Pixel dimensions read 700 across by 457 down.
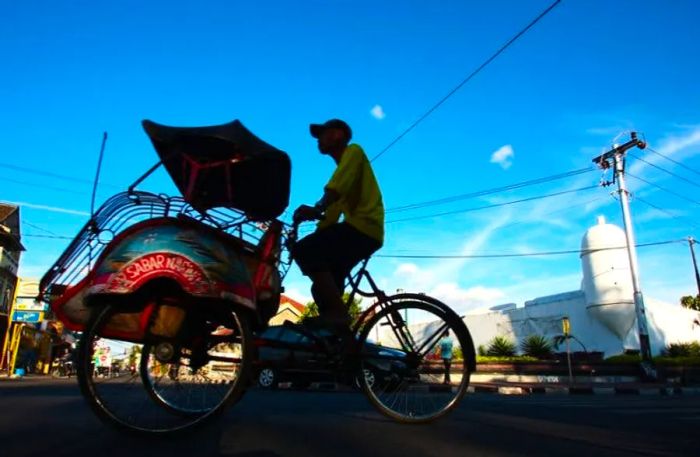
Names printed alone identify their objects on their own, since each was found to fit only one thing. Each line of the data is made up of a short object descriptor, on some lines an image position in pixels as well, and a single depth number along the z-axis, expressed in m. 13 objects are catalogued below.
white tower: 26.94
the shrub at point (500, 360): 19.11
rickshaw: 3.05
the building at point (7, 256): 32.28
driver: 3.74
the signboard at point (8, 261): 32.38
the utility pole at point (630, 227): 20.75
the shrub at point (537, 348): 23.25
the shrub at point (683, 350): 24.66
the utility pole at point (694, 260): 31.28
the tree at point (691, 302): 32.84
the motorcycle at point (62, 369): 25.83
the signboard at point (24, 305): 25.05
